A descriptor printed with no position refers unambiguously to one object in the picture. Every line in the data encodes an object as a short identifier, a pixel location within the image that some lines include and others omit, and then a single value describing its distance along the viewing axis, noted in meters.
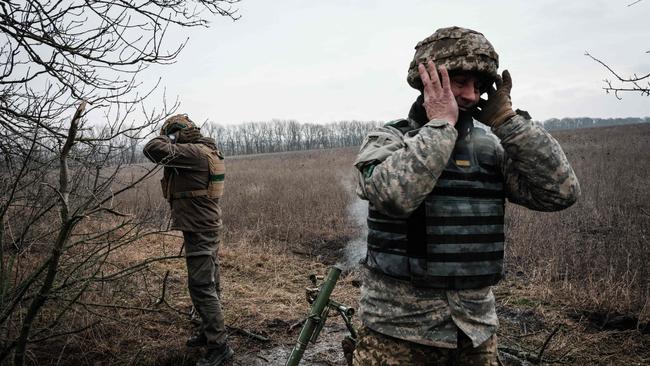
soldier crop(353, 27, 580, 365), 1.58
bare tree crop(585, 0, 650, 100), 3.16
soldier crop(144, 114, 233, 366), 3.67
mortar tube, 2.09
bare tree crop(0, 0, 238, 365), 2.34
